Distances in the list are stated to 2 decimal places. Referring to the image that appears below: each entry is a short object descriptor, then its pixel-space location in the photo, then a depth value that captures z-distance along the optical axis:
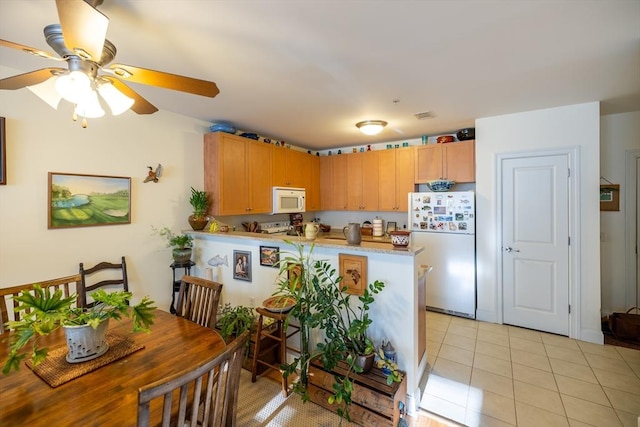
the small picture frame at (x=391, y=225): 4.61
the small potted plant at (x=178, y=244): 3.00
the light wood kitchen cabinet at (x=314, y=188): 4.79
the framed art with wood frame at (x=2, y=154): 2.03
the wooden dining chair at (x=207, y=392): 0.74
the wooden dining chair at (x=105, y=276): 2.47
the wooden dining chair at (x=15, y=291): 1.62
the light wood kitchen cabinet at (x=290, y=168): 4.07
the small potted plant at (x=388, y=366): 1.75
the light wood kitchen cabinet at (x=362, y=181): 4.48
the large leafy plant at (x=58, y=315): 1.05
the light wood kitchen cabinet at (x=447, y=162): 3.63
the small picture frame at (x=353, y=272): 2.04
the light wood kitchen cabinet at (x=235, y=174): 3.30
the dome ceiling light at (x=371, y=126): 3.28
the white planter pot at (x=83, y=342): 1.23
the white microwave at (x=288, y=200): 4.00
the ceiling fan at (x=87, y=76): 1.09
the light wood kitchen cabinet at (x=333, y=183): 4.81
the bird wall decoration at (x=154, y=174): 2.92
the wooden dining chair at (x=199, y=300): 1.76
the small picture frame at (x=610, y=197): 3.27
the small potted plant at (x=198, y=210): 3.15
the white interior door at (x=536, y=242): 3.04
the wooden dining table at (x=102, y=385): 0.92
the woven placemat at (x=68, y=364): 1.13
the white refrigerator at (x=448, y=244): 3.43
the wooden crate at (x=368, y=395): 1.70
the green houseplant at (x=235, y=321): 2.50
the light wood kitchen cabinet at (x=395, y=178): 4.14
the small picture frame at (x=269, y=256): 2.56
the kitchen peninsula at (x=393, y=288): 1.92
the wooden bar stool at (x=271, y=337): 2.12
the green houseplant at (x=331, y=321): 1.77
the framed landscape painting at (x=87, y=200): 2.31
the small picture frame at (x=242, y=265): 2.78
